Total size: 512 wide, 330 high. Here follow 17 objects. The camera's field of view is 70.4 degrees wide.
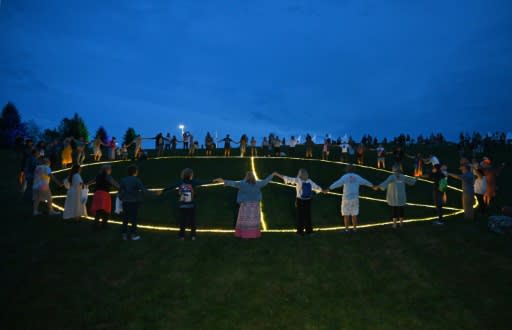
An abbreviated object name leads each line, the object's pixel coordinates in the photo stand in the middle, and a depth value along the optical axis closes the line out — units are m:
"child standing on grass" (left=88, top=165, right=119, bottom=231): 12.65
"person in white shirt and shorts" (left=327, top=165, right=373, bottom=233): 12.80
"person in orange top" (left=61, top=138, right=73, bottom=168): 26.92
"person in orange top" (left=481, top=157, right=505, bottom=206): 17.44
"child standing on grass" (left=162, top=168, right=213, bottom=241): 11.70
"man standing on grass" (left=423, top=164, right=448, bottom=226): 14.35
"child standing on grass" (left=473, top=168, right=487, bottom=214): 16.25
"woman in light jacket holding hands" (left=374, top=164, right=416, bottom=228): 13.17
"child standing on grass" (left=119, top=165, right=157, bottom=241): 11.63
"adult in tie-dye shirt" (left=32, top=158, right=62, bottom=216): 13.94
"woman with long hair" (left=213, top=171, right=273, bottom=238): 12.18
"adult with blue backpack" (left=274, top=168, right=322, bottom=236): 12.43
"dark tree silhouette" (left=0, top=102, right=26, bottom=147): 52.59
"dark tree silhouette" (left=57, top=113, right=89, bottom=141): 76.12
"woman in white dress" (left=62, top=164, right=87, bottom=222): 13.73
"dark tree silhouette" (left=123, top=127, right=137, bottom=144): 86.44
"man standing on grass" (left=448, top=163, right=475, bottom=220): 14.47
